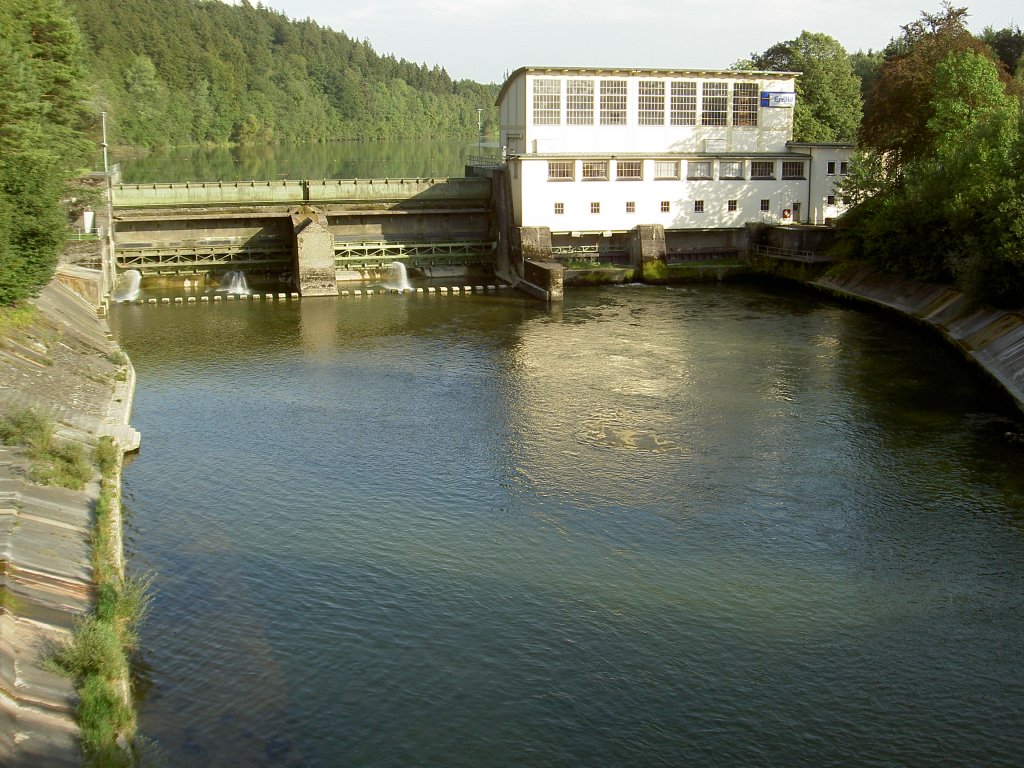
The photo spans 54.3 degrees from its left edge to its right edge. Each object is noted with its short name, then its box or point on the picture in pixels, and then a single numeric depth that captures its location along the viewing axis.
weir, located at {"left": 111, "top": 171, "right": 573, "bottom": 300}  50.50
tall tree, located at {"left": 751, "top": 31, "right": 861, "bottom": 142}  67.62
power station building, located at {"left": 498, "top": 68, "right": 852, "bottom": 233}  52.19
